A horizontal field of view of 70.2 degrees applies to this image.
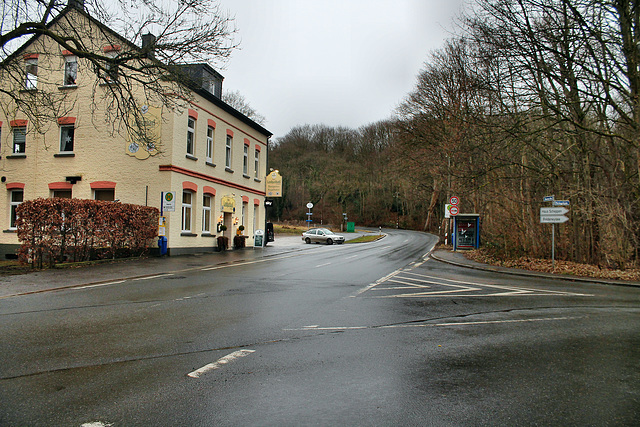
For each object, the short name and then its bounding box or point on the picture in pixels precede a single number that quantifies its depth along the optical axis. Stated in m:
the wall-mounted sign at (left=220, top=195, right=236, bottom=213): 26.23
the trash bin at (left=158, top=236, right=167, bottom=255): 20.69
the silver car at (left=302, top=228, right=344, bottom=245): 44.41
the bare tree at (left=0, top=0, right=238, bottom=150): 11.91
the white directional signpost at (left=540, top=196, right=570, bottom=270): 16.60
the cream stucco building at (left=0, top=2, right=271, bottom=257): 21.48
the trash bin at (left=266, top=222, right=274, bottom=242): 33.94
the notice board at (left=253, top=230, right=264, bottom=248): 30.34
